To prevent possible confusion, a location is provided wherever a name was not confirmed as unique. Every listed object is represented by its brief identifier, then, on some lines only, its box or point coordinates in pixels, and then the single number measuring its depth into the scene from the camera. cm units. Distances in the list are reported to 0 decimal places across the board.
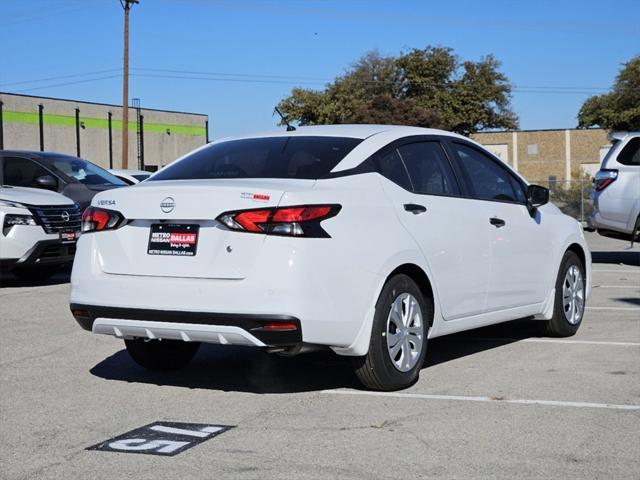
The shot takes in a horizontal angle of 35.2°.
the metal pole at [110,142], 7212
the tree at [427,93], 8262
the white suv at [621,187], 1558
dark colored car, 1499
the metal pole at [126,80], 3997
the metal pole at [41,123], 6494
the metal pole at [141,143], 7350
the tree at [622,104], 6900
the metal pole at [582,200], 3225
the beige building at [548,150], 8269
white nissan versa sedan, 573
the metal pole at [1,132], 6059
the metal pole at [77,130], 6856
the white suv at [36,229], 1250
